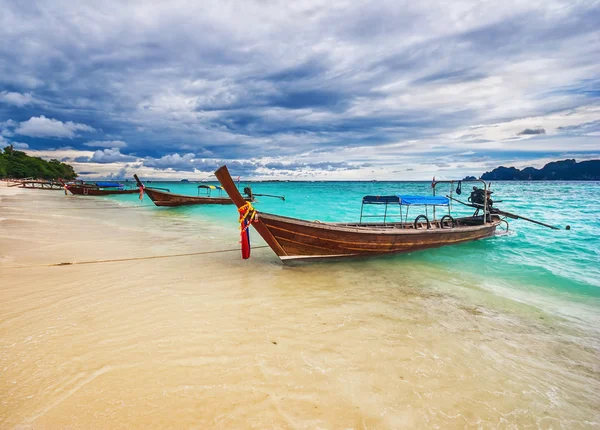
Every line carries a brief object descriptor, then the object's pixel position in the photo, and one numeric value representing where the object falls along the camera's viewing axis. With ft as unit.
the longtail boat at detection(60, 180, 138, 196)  138.00
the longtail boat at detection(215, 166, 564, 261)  26.00
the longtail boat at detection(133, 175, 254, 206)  91.05
